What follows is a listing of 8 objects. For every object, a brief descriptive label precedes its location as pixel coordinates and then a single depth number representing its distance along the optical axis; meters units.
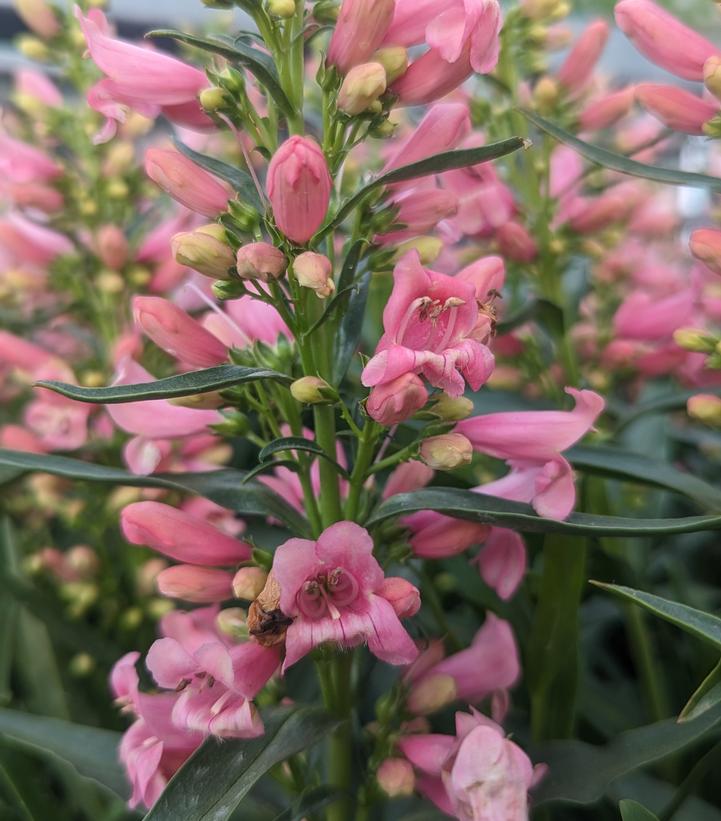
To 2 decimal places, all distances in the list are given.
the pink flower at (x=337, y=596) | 0.13
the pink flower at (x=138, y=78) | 0.15
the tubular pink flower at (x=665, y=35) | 0.17
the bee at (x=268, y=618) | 0.14
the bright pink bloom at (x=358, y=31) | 0.14
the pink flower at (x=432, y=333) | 0.13
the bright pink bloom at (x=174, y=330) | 0.15
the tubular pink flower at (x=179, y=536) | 0.15
